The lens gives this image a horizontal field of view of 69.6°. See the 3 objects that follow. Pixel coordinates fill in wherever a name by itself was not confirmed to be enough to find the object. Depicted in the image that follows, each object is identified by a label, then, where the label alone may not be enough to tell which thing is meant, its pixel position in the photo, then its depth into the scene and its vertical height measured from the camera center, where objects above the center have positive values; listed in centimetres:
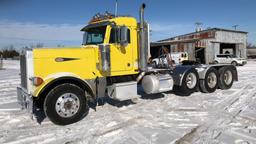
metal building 2560 +341
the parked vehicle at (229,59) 2322 +41
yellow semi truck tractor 476 -23
